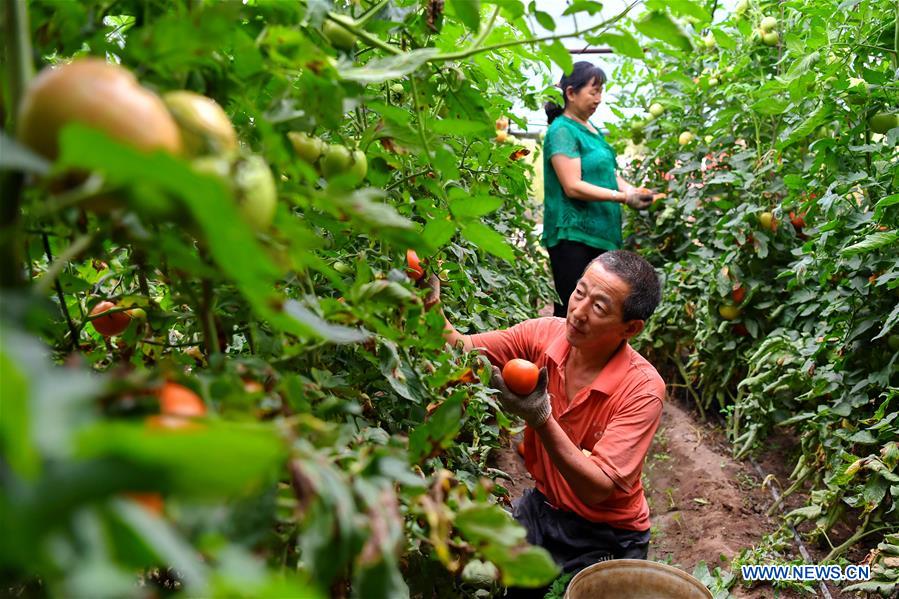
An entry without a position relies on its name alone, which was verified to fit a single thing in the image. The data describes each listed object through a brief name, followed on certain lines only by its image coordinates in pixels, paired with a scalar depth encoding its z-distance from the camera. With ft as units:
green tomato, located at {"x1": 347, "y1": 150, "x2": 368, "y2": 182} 2.47
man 5.37
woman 10.19
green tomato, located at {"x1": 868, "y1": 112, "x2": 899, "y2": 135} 6.37
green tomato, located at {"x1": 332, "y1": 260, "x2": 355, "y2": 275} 3.04
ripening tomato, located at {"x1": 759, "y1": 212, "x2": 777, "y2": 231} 9.89
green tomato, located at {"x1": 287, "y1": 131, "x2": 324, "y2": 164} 2.24
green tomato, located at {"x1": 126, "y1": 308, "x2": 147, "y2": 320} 2.81
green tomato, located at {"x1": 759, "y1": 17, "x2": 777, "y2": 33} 10.49
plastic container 4.93
